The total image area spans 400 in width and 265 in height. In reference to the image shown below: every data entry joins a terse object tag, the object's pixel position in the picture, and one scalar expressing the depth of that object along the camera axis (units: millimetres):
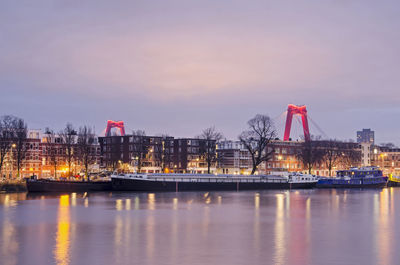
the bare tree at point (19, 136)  122088
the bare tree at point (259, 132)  142625
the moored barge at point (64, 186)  105375
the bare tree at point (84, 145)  133125
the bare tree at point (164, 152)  166500
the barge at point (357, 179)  141125
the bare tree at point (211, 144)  160150
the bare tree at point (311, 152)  171000
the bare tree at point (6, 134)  117875
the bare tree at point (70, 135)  141250
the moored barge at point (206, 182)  112625
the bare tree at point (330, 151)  188000
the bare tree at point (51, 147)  149888
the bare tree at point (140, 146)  171000
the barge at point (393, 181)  159625
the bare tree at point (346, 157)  195575
